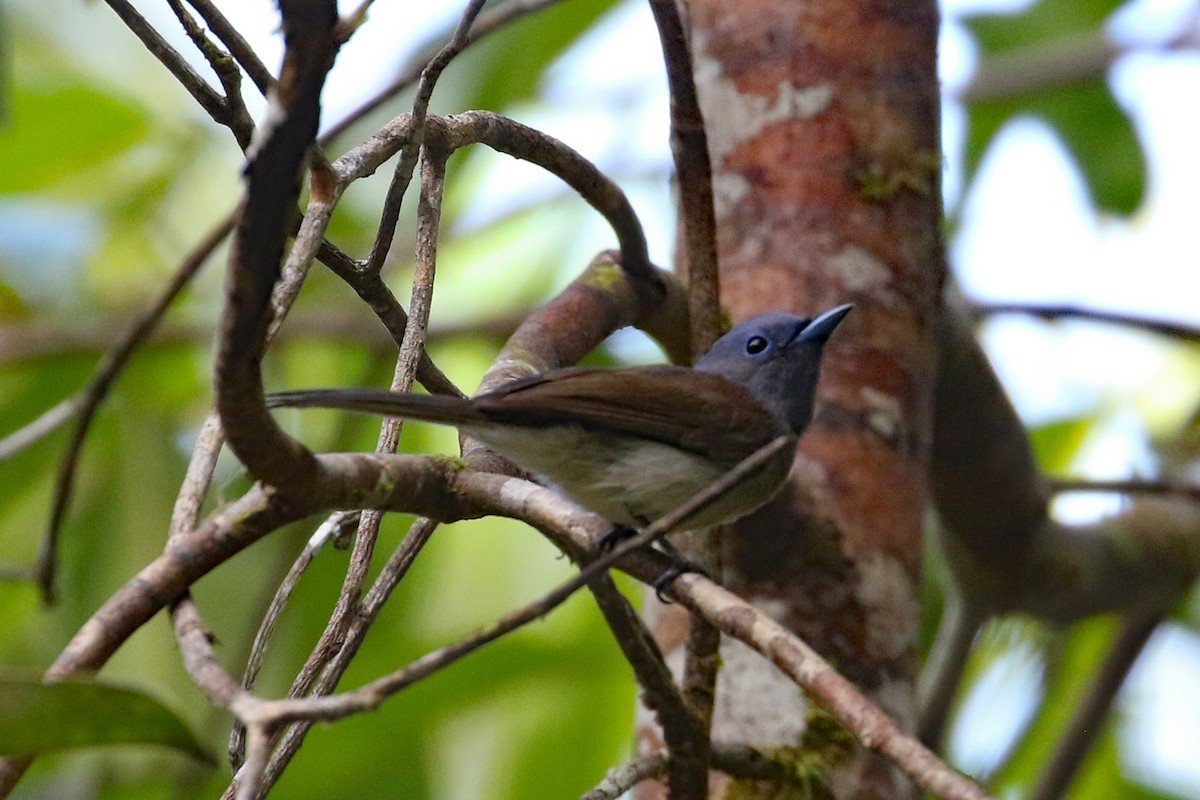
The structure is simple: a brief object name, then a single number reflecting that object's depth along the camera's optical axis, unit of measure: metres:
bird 5.55
